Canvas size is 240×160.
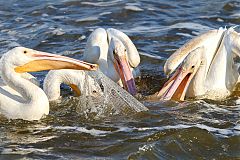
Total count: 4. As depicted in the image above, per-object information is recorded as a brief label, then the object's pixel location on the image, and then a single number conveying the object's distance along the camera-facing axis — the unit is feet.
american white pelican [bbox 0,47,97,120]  41.65
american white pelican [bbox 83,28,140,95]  49.96
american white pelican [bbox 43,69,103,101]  47.19
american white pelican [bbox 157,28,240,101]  47.44
